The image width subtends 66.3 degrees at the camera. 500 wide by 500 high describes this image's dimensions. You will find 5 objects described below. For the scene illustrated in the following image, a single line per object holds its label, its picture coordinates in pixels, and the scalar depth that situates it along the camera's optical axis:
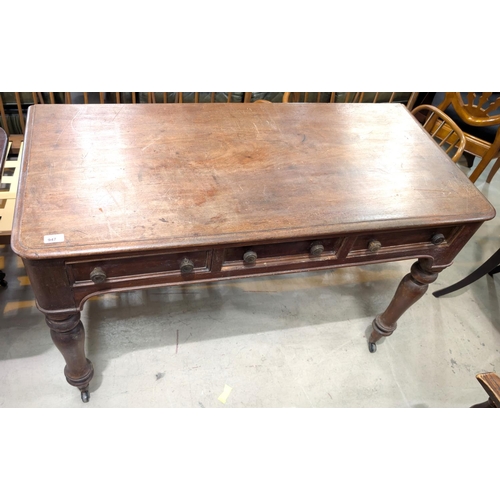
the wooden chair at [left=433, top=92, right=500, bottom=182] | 2.07
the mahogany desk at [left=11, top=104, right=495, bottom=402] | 0.97
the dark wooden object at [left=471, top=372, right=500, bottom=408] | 1.02
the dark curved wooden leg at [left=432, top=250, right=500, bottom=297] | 1.85
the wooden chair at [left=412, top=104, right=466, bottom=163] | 1.65
